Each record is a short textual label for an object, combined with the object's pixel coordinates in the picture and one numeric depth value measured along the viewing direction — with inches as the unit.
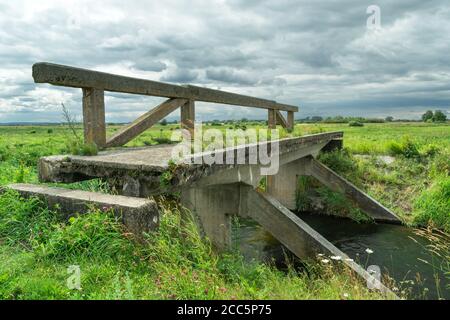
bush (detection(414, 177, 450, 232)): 475.2
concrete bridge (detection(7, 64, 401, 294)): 147.2
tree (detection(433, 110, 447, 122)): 3232.8
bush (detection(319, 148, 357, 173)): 616.7
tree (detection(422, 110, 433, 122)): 3422.7
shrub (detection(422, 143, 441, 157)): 664.4
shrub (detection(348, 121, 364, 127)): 2164.4
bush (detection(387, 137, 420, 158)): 688.1
